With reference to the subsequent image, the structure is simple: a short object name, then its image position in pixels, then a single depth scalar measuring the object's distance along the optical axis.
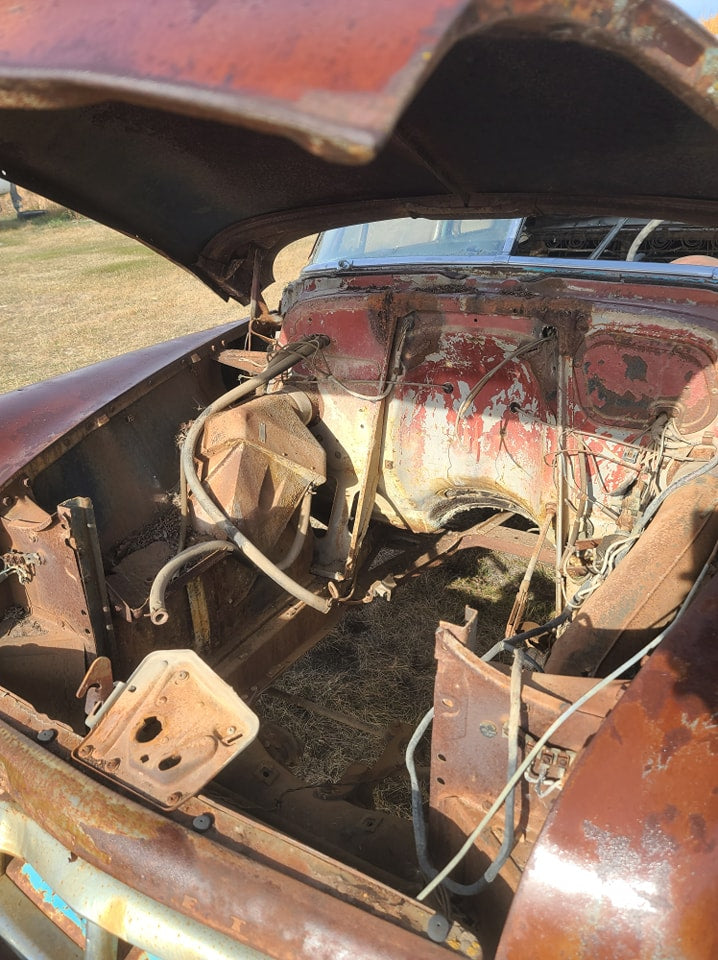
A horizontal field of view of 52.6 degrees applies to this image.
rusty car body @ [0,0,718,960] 0.95
